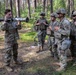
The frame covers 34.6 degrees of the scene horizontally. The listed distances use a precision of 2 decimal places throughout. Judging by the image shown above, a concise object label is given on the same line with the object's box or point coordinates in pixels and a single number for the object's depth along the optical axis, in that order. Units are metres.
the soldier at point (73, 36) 4.50
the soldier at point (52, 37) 4.90
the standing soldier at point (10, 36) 4.44
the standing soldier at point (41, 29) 5.88
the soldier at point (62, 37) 4.00
